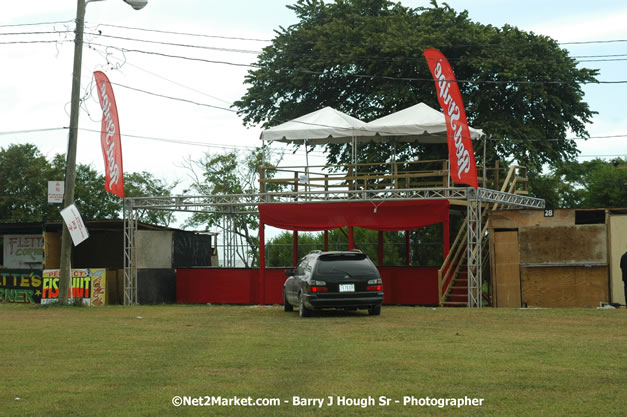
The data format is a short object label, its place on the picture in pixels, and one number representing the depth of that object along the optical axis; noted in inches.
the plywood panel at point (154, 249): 1249.4
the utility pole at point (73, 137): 1000.2
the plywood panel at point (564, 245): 1007.6
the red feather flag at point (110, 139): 1085.1
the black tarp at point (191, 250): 1348.4
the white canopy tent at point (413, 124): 1147.9
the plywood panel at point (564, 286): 1006.4
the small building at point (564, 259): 1003.9
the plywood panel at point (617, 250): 999.0
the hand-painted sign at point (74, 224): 974.4
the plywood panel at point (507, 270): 1043.9
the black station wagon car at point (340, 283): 813.9
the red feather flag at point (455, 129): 992.9
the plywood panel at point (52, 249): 1270.9
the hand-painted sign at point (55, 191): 979.3
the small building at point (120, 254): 1237.1
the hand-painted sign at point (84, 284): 1195.3
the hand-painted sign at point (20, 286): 1272.1
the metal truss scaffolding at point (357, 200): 1011.9
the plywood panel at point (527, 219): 1026.1
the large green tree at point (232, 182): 2178.9
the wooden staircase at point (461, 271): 1047.0
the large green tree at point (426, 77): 1509.6
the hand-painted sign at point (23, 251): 1453.0
